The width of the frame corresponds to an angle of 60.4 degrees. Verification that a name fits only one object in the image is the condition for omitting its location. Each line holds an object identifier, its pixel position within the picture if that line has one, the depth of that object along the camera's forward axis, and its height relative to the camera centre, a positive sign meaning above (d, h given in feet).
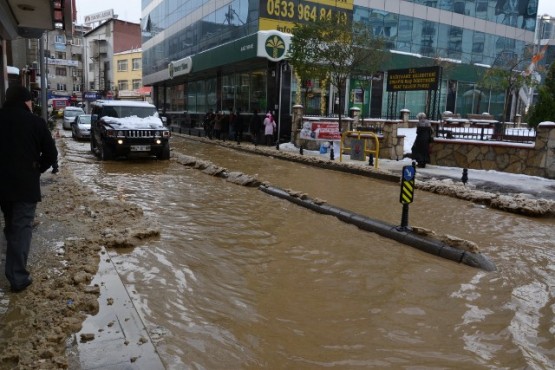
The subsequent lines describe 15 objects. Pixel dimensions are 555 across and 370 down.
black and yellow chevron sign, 22.27 -2.99
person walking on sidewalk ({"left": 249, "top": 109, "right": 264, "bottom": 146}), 75.05 -2.11
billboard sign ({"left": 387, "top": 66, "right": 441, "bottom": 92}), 54.65 +5.00
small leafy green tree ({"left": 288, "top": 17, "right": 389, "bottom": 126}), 62.64 +9.08
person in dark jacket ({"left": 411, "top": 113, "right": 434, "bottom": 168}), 47.29 -2.10
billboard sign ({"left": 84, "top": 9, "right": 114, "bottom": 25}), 287.11 +56.30
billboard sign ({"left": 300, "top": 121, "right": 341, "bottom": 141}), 59.31 -1.69
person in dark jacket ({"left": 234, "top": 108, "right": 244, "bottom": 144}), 78.64 -1.84
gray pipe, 18.94 -5.26
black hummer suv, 45.88 -2.00
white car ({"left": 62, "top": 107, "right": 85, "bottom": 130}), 113.29 -1.79
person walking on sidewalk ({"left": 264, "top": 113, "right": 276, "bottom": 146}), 71.67 -1.78
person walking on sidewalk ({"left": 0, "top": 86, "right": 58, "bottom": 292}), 13.65 -1.95
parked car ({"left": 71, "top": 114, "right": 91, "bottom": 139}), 77.30 -3.08
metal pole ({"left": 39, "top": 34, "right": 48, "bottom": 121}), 53.01 +2.70
